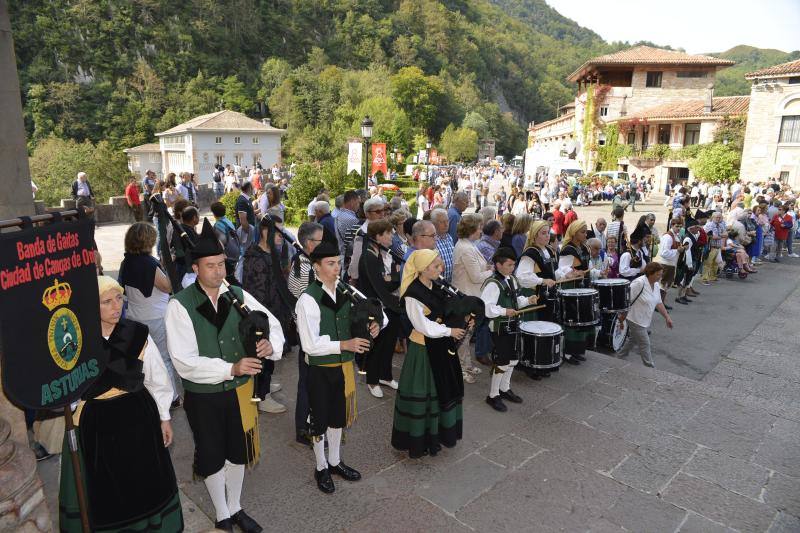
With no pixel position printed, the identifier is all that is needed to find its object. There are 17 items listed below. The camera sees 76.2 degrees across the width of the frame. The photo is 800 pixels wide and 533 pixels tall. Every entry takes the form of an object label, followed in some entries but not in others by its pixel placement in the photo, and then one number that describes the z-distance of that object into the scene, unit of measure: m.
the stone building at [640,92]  39.91
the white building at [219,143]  54.94
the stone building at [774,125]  29.38
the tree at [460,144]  77.62
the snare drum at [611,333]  7.46
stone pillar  2.55
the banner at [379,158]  18.80
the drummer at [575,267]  6.42
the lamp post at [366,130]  14.49
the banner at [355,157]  16.50
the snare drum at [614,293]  6.97
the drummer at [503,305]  4.96
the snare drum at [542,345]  5.29
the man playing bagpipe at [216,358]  2.94
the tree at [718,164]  32.69
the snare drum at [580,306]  6.20
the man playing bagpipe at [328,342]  3.48
